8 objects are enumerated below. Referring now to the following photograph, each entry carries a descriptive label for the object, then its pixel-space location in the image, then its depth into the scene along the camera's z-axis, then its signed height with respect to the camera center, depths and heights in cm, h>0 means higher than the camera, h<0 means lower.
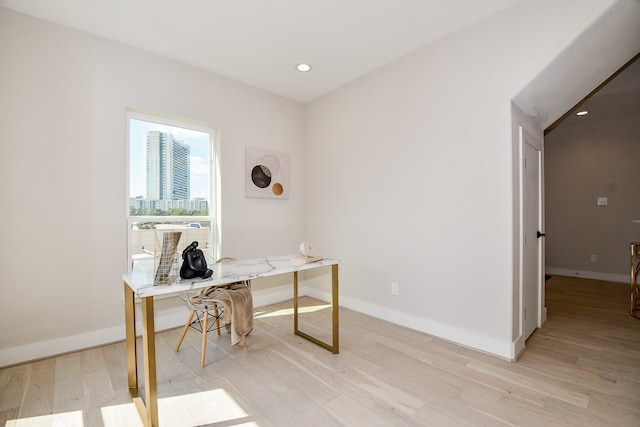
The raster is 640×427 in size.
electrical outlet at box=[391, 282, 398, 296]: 301 -79
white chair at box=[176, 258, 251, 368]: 221 -69
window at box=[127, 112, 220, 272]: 279 +33
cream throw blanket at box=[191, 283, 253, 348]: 226 -74
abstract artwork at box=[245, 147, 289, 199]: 355 +53
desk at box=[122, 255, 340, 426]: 148 -48
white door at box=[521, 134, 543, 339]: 250 -25
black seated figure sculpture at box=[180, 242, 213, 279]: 168 -29
